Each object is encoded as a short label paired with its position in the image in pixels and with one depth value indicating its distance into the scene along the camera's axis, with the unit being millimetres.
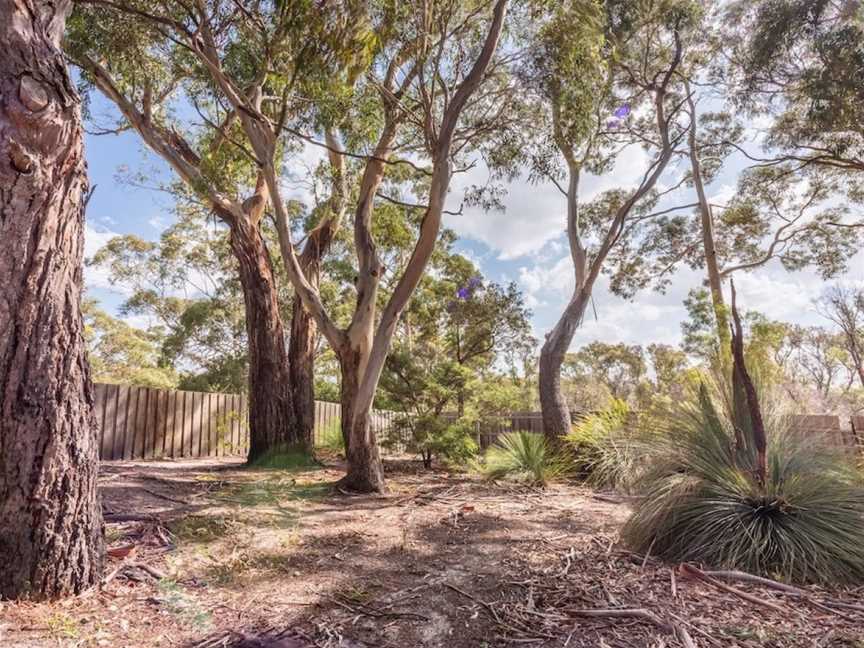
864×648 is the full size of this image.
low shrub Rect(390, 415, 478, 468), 7074
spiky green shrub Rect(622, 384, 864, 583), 2352
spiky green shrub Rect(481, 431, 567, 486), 5945
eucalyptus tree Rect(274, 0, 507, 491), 4926
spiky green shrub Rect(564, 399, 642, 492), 5525
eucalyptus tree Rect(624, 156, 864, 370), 11953
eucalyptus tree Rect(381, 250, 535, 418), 12070
